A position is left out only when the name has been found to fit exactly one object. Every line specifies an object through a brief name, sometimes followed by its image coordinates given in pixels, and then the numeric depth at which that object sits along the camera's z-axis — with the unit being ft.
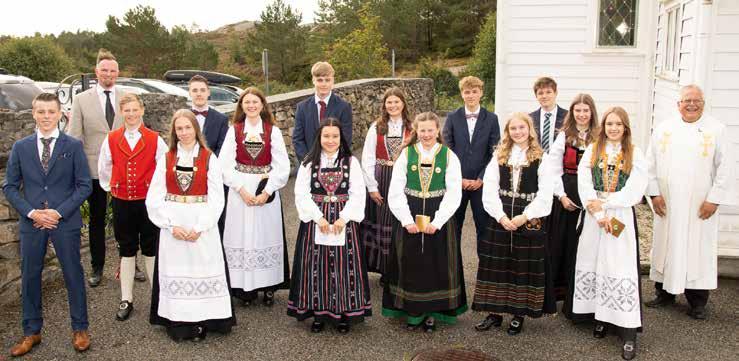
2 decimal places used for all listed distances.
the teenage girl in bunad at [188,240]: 15.92
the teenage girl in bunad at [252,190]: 18.08
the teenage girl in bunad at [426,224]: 16.45
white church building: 29.73
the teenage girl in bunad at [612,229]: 15.62
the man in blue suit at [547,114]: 18.88
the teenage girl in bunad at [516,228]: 16.16
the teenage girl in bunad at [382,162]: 19.62
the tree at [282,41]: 140.77
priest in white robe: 16.98
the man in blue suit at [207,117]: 18.94
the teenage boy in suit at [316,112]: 20.35
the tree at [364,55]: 91.71
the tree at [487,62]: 87.10
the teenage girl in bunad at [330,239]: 16.47
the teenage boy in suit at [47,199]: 15.33
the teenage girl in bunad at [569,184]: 17.31
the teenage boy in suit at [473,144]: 19.49
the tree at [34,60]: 111.45
